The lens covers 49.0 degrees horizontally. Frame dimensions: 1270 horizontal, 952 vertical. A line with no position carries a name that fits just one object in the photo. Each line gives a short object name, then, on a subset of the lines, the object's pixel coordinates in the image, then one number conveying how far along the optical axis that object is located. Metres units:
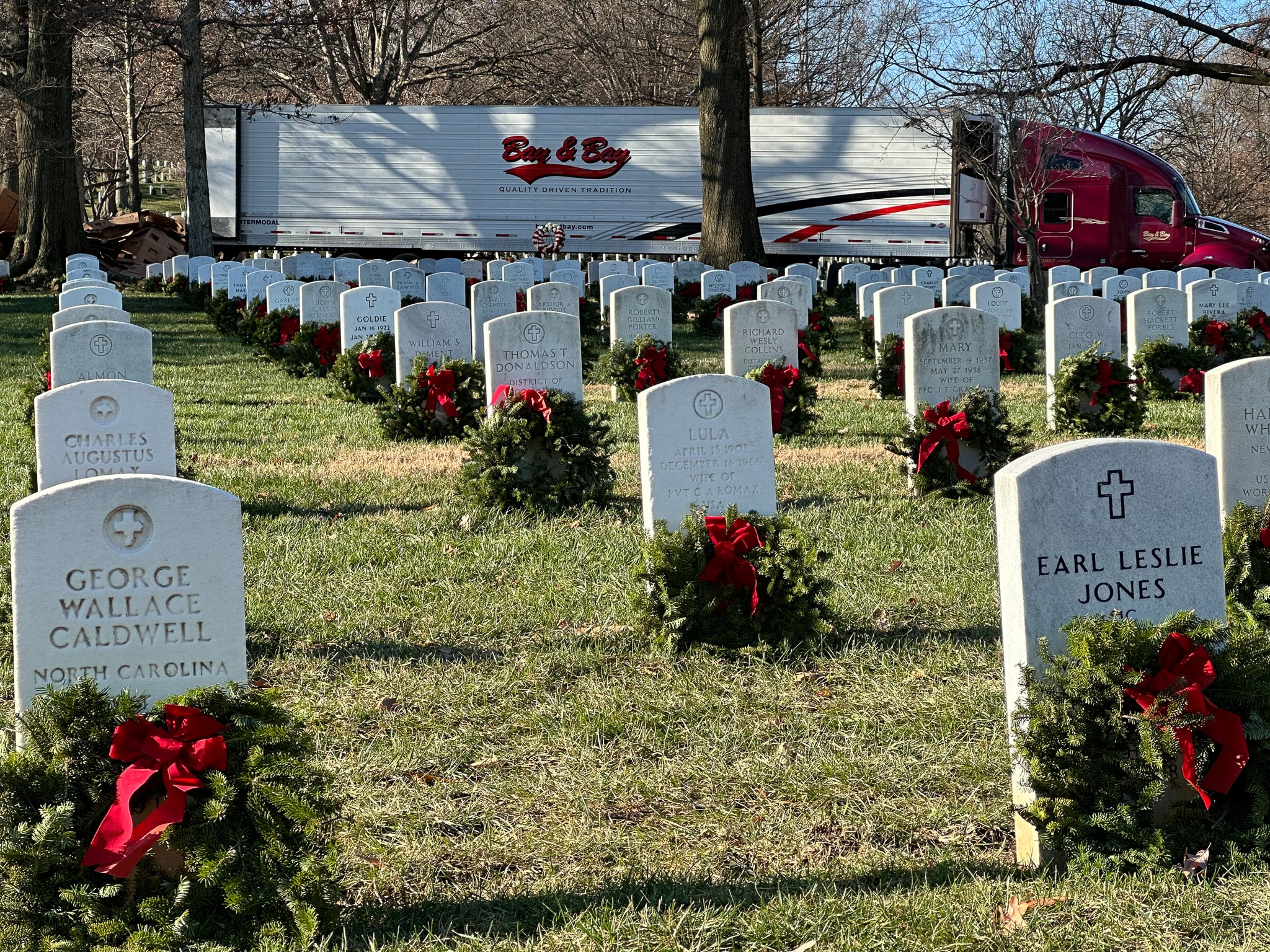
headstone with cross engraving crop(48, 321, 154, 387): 8.13
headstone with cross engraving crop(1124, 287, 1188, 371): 13.30
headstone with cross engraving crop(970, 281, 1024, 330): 15.81
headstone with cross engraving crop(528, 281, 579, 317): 14.21
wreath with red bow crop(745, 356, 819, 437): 10.90
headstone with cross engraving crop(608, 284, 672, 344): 14.12
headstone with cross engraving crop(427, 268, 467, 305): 17.62
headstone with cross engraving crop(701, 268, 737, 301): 21.00
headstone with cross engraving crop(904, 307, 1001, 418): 8.91
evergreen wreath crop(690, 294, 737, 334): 20.70
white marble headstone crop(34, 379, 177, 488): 5.77
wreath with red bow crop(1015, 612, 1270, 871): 3.63
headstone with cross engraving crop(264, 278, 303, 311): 17.09
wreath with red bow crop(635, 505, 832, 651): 5.59
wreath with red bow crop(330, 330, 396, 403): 12.79
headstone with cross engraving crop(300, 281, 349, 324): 15.01
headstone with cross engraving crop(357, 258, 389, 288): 20.28
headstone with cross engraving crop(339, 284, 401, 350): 13.11
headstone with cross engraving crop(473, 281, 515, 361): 15.34
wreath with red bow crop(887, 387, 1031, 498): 8.52
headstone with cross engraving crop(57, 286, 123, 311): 12.40
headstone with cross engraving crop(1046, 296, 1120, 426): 11.60
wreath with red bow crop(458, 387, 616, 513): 8.28
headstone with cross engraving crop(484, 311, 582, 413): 8.65
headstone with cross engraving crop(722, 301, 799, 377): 11.18
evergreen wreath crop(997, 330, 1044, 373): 15.77
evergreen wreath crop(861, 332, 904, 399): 13.55
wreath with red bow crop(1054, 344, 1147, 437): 10.97
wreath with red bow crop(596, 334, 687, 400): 12.41
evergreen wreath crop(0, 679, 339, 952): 3.24
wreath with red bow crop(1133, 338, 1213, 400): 12.90
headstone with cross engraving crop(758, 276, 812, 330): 16.52
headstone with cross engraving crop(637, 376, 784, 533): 6.03
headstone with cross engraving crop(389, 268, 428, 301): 19.97
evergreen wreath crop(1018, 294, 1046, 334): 20.48
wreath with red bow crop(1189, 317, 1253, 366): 14.14
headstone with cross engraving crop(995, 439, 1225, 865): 3.79
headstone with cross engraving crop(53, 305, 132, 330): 9.94
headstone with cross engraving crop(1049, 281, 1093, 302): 15.27
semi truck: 30.98
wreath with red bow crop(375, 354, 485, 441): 10.60
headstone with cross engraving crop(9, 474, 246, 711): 3.47
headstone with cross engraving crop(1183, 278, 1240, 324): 15.08
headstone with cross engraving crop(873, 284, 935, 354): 13.98
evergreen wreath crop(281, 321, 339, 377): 14.93
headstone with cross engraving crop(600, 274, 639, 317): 17.50
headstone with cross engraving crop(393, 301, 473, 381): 11.26
